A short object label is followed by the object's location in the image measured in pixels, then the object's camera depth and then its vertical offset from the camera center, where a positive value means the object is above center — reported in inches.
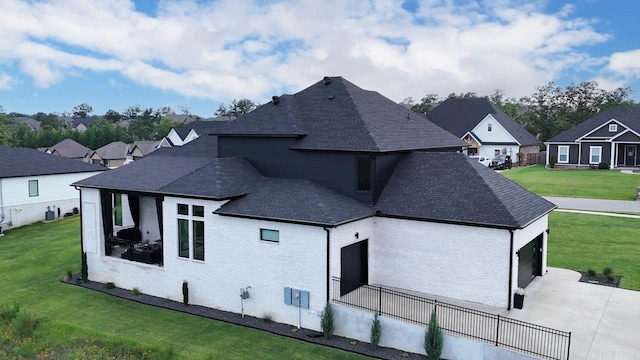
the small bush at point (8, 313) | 685.3 -229.8
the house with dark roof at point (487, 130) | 2442.2 +52.4
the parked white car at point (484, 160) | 2232.2 -84.3
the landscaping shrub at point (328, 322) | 621.0 -218.7
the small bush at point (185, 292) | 742.5 -216.8
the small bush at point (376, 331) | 587.8 -216.8
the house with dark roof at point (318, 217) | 657.0 -102.7
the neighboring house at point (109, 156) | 3489.2 -94.6
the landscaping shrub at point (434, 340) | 547.8 -211.5
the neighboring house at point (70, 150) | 3440.0 -53.0
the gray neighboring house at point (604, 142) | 2094.0 -5.9
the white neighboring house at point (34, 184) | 1384.1 -118.1
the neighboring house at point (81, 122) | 6658.5 +267.4
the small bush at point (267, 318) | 676.1 -232.6
